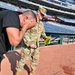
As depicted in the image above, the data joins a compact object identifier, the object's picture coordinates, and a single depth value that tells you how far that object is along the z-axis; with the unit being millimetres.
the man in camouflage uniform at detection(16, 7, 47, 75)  2157
